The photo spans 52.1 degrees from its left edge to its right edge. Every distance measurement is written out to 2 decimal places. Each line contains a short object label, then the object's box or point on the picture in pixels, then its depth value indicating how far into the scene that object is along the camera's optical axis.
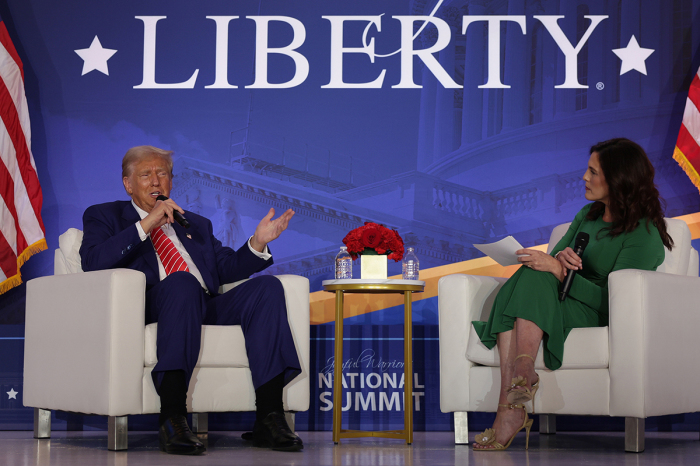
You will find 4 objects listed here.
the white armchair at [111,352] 2.48
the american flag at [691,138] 3.66
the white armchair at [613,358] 2.49
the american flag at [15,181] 3.66
